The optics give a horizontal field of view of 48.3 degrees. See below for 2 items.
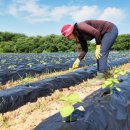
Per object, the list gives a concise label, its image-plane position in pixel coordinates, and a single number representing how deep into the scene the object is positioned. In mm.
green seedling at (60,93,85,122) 1303
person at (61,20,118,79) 2732
